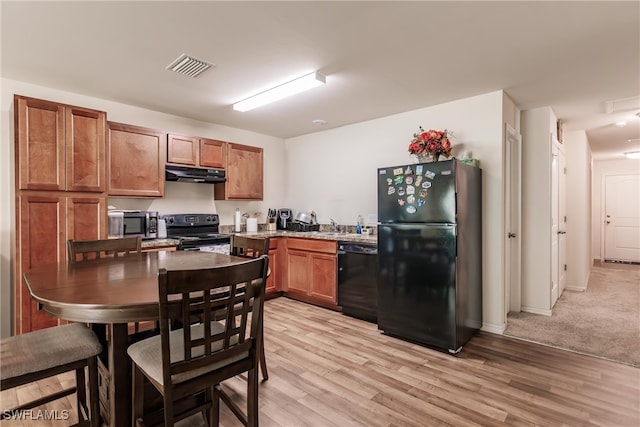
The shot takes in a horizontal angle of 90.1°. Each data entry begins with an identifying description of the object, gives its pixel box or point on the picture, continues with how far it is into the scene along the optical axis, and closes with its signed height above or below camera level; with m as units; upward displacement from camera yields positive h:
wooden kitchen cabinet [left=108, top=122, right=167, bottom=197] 3.25 +0.58
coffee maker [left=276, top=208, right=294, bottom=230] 4.98 -0.08
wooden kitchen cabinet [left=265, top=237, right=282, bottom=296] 4.23 -0.77
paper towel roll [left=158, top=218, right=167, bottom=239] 3.69 -0.17
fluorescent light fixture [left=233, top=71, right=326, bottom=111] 2.73 +1.15
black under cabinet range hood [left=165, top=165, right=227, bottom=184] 3.67 +0.47
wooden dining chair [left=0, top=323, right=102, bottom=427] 1.36 -0.65
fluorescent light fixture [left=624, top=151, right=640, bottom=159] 5.60 +0.98
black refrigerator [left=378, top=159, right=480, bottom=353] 2.69 -0.37
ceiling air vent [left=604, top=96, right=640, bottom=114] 3.32 +1.12
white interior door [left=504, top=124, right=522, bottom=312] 3.54 -0.20
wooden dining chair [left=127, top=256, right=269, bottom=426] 1.22 -0.60
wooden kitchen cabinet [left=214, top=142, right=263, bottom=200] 4.27 +0.54
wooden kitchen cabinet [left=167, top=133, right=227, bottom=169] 3.71 +0.76
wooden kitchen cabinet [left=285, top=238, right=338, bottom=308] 3.77 -0.72
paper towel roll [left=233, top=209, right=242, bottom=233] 4.52 -0.12
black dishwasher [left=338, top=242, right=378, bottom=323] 3.37 -0.74
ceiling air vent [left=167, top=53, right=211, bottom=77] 2.46 +1.19
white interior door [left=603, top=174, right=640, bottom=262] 7.06 -0.20
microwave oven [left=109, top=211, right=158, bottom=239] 3.22 -0.10
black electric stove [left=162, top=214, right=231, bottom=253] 3.51 -0.23
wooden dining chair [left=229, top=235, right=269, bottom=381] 2.23 -0.26
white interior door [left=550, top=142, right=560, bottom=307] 3.74 -0.11
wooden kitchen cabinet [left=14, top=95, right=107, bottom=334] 2.56 +0.26
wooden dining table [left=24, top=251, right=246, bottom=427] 1.25 -0.34
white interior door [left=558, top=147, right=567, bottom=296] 4.20 -0.16
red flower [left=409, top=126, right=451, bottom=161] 3.01 +0.64
